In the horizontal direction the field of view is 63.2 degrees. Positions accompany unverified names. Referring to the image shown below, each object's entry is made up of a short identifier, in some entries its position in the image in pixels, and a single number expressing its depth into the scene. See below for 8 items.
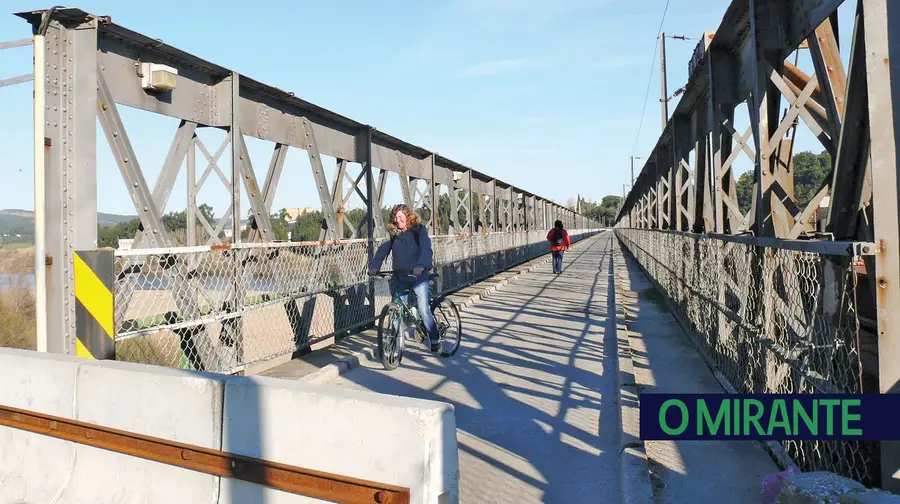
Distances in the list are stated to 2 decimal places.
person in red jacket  22.69
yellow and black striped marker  5.33
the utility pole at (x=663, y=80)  34.69
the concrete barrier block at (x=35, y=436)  4.00
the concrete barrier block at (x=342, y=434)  2.80
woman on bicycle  8.50
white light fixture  6.36
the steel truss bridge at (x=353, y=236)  3.70
